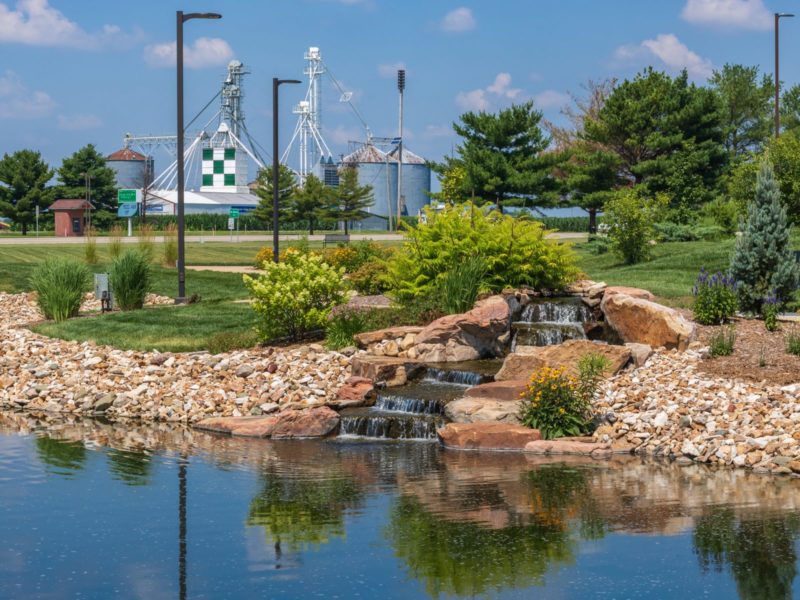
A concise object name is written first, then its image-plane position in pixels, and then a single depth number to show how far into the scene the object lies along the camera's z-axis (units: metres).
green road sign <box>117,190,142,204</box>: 93.31
